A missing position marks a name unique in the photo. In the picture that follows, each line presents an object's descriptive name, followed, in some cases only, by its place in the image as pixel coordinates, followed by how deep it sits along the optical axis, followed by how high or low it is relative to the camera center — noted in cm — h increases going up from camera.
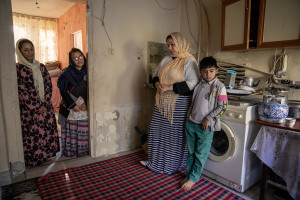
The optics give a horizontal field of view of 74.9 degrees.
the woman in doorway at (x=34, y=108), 203 -31
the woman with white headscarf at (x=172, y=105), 189 -26
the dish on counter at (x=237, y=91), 186 -11
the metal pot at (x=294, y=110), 174 -28
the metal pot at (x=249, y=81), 209 -2
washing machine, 171 -66
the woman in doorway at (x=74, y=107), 230 -34
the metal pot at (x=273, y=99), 159 -16
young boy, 167 -34
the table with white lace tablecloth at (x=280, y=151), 146 -57
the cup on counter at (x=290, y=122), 148 -33
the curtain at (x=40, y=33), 517 +125
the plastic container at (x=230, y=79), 206 +0
